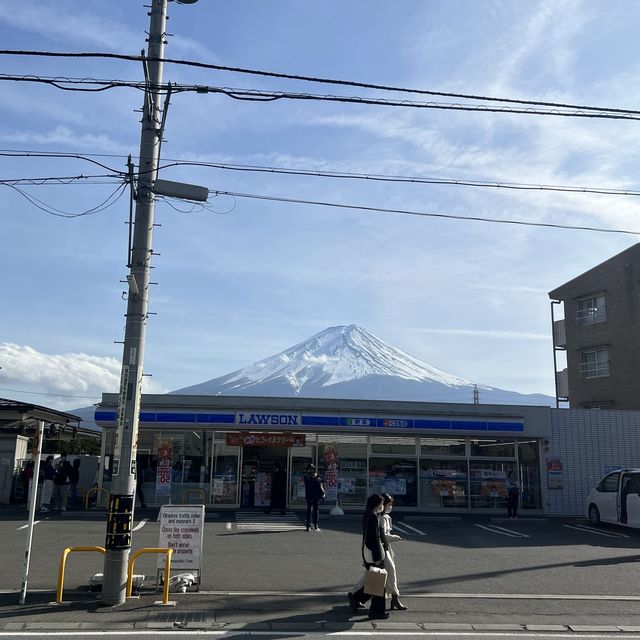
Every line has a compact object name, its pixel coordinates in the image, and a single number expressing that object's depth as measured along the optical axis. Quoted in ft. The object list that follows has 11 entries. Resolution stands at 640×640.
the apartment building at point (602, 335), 110.42
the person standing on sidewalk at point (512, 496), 73.46
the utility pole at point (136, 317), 30.71
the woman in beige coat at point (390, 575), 30.22
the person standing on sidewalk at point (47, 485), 68.80
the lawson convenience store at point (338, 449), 75.92
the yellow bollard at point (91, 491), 68.94
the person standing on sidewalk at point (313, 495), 57.47
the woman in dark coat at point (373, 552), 28.76
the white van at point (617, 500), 60.39
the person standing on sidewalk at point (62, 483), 67.82
